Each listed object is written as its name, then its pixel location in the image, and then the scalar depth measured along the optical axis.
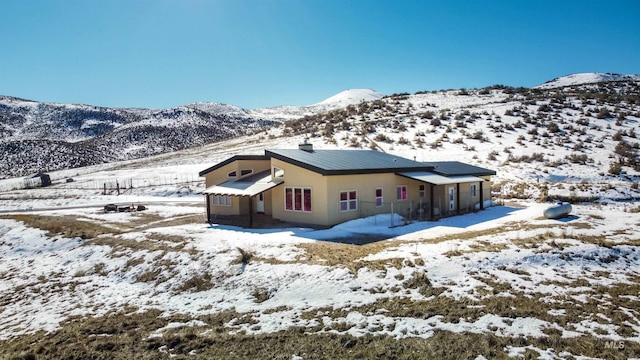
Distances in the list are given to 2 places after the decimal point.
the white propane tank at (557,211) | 20.80
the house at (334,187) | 21.48
